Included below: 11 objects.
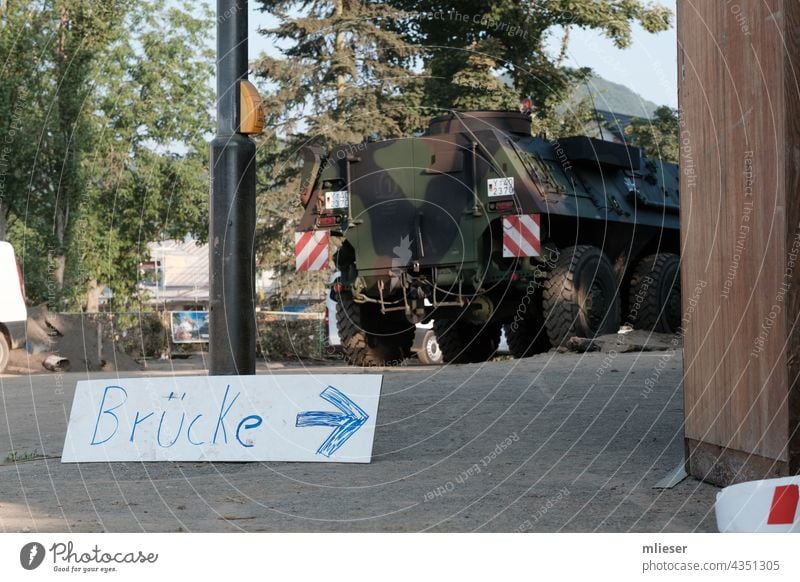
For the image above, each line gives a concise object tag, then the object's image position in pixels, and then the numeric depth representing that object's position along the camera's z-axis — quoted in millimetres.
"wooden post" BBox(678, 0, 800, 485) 5574
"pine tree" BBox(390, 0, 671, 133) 24750
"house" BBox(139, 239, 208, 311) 49516
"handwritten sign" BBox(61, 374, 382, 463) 7617
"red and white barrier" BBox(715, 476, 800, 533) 4465
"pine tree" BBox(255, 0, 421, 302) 24984
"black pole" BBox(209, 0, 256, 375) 8805
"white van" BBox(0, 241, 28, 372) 18828
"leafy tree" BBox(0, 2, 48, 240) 23984
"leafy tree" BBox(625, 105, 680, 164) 29719
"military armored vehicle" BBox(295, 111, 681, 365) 14430
